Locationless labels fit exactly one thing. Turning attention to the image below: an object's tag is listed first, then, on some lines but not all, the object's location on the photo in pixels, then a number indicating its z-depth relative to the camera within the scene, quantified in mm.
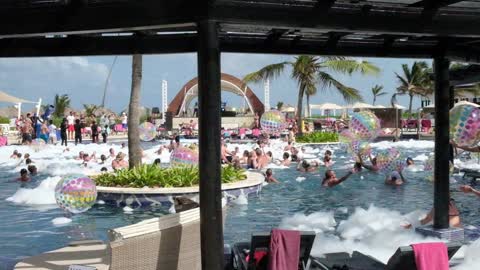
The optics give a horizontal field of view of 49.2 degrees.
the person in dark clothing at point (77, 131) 27128
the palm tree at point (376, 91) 88725
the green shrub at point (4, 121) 43678
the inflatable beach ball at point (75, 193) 6363
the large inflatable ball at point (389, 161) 13734
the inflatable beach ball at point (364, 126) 11016
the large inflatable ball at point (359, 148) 12275
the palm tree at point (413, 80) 50312
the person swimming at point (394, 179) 14164
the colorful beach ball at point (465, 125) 6953
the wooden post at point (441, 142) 6680
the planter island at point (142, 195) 10133
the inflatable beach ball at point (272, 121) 13391
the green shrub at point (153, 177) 10711
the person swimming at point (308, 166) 17031
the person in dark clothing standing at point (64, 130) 25938
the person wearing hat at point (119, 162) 15088
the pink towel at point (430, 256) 4258
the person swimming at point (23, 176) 14992
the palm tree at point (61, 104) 56281
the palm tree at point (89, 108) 52688
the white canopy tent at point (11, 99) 34869
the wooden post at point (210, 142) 3979
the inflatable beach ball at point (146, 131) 17297
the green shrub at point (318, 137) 26828
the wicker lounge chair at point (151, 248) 4105
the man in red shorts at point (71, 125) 30981
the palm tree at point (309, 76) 27672
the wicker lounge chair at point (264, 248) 4805
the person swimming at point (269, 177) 14578
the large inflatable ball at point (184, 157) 10359
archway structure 47312
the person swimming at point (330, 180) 13922
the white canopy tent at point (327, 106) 47344
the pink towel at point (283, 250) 4613
